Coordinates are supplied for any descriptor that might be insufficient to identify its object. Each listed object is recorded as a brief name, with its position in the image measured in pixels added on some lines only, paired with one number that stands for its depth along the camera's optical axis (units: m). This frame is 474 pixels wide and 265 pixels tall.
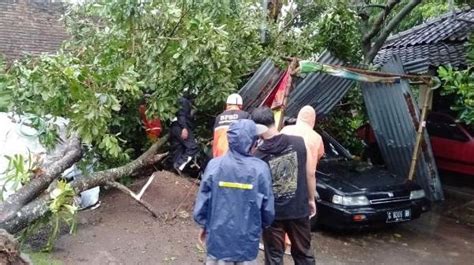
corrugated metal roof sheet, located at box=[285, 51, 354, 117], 8.57
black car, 7.29
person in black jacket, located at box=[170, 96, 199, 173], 8.44
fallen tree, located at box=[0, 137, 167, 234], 5.63
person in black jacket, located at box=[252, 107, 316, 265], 4.92
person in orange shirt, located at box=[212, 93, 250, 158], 6.92
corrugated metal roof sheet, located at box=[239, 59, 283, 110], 8.45
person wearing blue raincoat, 3.93
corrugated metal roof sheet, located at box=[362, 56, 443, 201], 9.08
